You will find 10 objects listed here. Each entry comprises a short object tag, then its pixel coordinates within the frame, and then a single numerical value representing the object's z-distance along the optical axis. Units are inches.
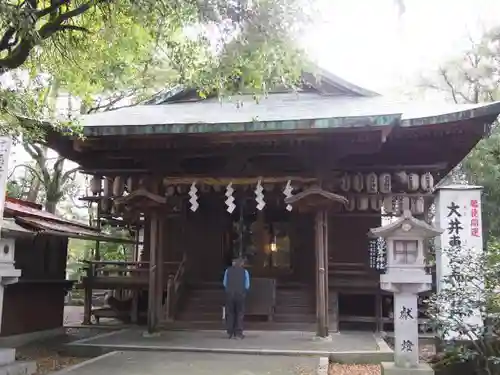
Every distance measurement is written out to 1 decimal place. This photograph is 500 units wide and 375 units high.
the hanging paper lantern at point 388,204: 535.4
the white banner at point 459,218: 394.3
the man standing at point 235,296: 461.1
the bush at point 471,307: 295.6
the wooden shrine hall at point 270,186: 462.3
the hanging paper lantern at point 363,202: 534.0
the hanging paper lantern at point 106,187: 567.8
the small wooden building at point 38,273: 471.5
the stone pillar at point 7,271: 299.1
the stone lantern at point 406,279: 309.3
